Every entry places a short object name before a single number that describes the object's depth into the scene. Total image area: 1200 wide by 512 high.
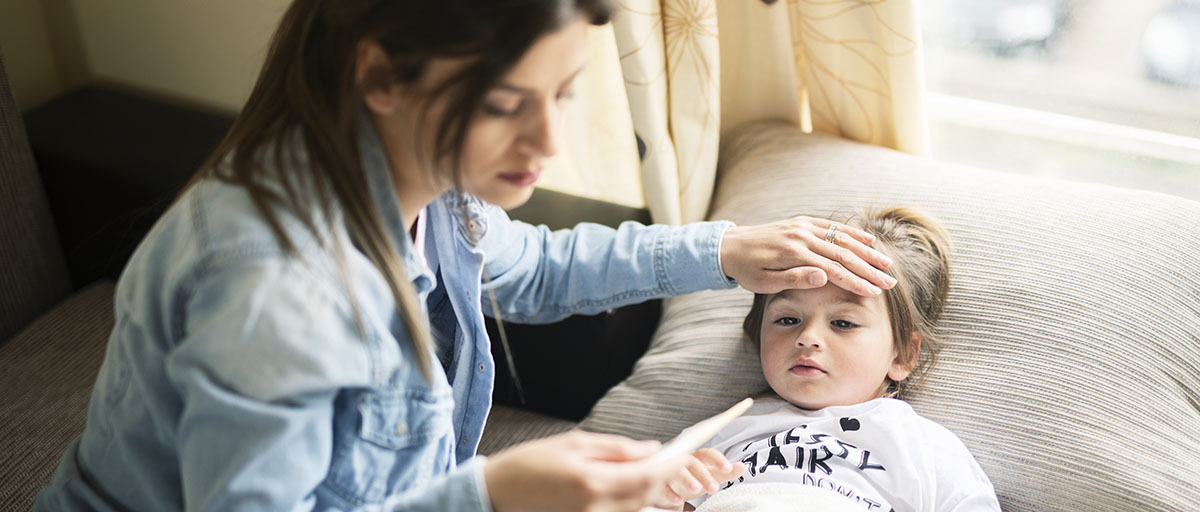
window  1.52
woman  0.70
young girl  1.08
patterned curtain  1.35
